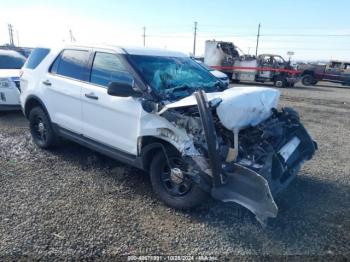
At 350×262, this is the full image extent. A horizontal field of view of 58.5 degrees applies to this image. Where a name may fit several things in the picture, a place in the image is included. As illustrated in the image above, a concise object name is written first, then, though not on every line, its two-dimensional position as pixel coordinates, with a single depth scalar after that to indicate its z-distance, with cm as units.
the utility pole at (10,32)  6594
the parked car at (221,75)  1122
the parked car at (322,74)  2328
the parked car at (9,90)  745
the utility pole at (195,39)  6042
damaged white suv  310
